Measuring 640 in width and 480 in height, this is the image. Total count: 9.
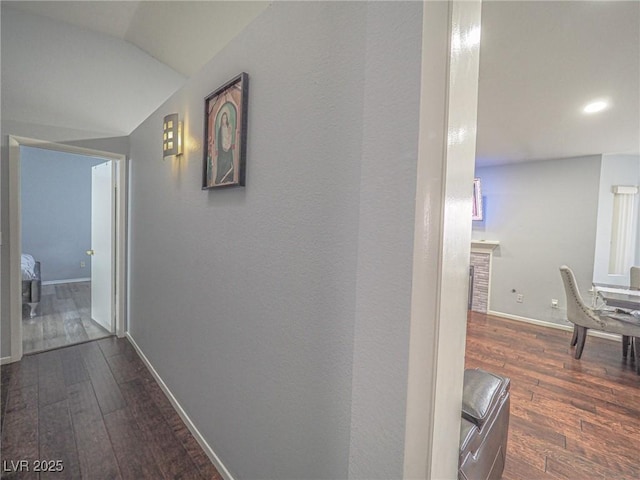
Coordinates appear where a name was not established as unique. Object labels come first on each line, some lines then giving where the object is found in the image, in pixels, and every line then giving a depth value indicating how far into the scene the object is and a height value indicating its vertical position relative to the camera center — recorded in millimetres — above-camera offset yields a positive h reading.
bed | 3748 -892
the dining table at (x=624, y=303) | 2693 -603
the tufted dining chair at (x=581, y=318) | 2960 -850
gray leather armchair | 1012 -742
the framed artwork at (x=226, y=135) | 1324 +455
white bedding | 3746 -659
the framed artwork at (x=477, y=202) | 4812 +537
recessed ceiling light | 2496 +1165
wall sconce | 1980 +621
